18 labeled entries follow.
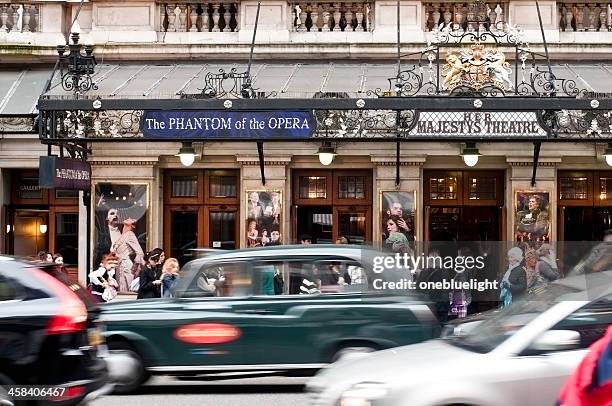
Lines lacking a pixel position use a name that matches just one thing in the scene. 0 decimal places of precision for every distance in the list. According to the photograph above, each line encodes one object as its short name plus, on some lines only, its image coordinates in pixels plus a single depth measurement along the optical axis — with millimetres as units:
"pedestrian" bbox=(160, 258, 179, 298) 16156
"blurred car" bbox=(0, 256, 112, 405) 9328
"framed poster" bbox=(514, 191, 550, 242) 21172
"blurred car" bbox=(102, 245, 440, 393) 12930
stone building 21375
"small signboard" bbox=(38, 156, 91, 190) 18484
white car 8289
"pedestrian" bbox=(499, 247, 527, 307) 16078
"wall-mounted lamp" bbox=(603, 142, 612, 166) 19844
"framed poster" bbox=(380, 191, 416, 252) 21359
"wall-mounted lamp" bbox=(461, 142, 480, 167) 19969
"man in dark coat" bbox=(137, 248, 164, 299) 16953
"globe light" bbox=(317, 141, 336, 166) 20281
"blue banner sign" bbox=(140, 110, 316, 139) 18453
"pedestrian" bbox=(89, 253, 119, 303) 19750
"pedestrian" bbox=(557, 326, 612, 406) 5734
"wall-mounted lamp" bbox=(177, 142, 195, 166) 19953
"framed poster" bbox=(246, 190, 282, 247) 21438
